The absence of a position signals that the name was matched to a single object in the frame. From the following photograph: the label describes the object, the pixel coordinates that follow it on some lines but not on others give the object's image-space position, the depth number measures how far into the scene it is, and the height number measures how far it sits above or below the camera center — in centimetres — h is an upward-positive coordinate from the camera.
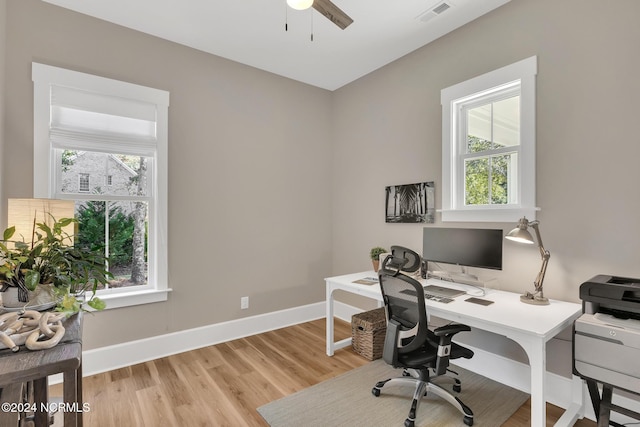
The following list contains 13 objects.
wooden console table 96 -49
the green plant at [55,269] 137 -26
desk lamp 206 -27
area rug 201 -131
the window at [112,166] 246 +38
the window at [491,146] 234 +54
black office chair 191 -81
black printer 153 -63
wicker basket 284 -112
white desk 163 -61
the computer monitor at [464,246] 232 -27
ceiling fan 172 +119
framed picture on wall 298 +9
